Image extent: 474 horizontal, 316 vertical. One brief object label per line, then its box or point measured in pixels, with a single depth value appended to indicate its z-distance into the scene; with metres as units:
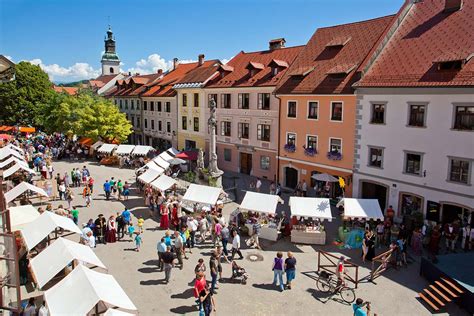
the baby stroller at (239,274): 14.23
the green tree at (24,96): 56.63
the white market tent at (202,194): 20.98
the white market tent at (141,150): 37.96
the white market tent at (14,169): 25.50
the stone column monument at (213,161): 26.31
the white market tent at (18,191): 20.83
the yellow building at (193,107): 38.91
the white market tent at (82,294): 9.59
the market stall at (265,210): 18.98
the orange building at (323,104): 24.36
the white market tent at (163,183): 23.30
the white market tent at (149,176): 24.75
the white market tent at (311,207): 18.67
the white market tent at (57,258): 11.89
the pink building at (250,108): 30.92
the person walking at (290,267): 13.62
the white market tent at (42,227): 14.41
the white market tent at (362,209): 18.78
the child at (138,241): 16.97
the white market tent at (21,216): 15.95
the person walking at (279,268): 13.52
